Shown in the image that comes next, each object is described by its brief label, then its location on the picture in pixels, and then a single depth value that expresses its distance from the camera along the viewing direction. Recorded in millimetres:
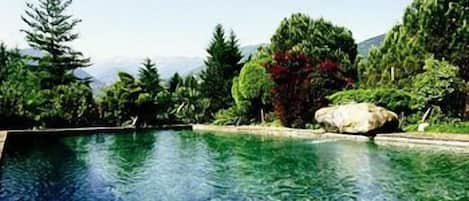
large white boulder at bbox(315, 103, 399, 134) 16500
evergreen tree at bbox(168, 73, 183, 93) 29359
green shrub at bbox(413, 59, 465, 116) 17312
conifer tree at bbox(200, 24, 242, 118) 26531
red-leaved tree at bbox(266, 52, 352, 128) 20266
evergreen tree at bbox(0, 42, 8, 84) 31322
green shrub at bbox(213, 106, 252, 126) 24073
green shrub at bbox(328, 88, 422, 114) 18250
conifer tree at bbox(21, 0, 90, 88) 30188
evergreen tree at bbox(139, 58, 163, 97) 27934
